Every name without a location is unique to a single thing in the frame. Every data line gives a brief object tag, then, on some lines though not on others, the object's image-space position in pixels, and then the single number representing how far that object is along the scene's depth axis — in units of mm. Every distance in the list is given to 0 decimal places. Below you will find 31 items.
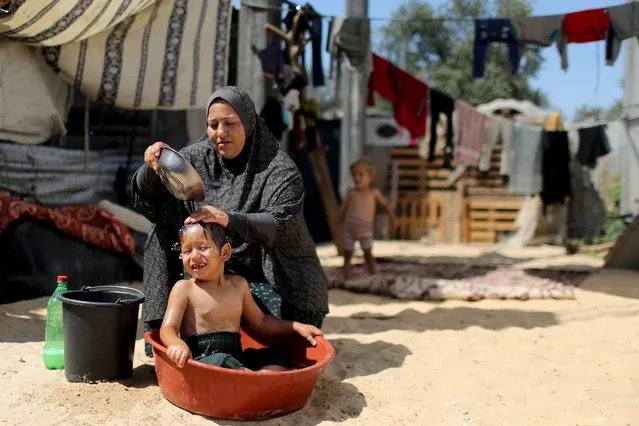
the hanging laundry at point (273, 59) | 6410
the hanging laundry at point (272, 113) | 6582
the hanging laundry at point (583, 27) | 6848
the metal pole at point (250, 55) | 6395
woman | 3168
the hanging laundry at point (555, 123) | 10920
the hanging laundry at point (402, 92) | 8375
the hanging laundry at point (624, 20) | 6719
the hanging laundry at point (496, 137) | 9852
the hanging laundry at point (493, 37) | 7207
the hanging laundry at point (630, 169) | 8273
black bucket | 3029
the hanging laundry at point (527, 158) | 9875
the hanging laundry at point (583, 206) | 12305
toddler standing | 7277
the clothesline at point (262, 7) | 6306
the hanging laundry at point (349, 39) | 7031
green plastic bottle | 3322
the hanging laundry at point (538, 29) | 7062
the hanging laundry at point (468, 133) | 9273
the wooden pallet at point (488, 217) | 12680
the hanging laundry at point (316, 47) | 6918
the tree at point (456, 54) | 22266
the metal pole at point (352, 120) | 11633
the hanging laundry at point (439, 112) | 8742
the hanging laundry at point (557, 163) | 9781
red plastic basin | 2641
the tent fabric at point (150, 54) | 5148
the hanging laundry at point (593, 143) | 9656
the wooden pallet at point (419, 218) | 13070
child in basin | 2835
